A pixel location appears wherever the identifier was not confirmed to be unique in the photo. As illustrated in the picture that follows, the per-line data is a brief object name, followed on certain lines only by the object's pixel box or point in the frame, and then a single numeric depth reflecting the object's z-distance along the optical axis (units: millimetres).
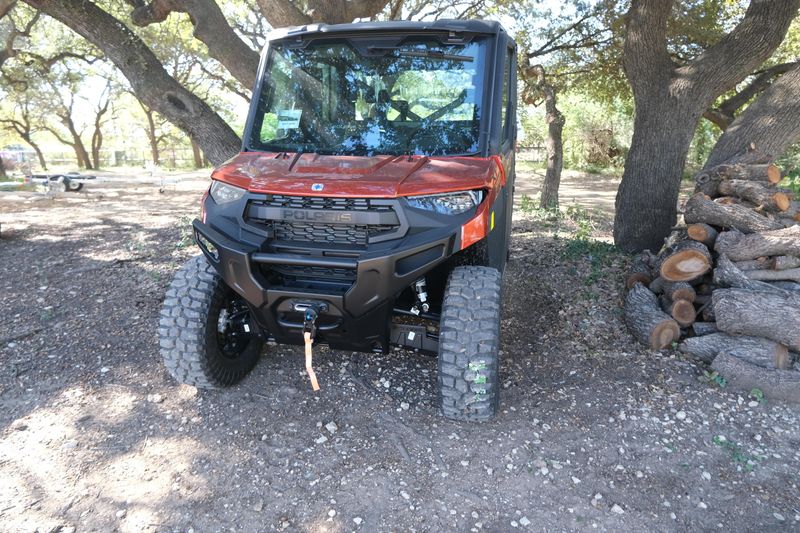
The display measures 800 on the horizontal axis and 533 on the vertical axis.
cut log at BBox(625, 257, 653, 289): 4969
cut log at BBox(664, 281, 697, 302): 4352
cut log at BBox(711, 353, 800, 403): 3725
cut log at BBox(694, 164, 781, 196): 5012
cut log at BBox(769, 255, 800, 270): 4309
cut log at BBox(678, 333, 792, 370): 3869
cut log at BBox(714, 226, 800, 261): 4285
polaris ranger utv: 2938
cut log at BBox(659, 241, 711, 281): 4379
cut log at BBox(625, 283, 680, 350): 4258
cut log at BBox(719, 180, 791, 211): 4746
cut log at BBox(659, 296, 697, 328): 4305
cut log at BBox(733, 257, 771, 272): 4367
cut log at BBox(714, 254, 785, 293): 4152
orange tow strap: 3049
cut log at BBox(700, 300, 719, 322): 4262
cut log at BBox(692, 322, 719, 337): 4195
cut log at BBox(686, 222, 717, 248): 4641
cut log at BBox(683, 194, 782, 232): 4531
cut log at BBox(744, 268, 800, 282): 4305
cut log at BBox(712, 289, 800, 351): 3848
